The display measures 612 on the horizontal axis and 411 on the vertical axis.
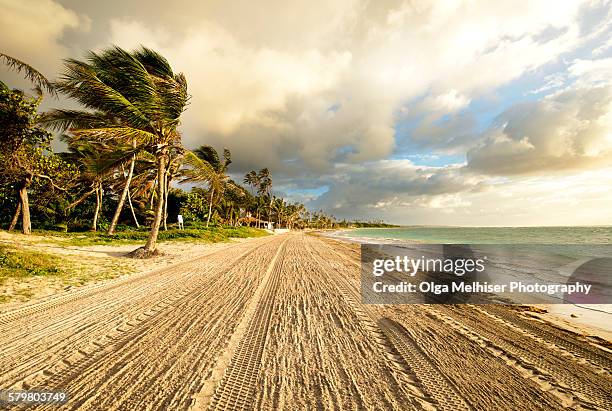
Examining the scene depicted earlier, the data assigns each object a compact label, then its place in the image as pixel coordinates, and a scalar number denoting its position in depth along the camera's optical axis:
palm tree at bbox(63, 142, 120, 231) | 20.78
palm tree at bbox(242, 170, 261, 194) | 69.06
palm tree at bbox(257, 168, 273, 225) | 70.85
